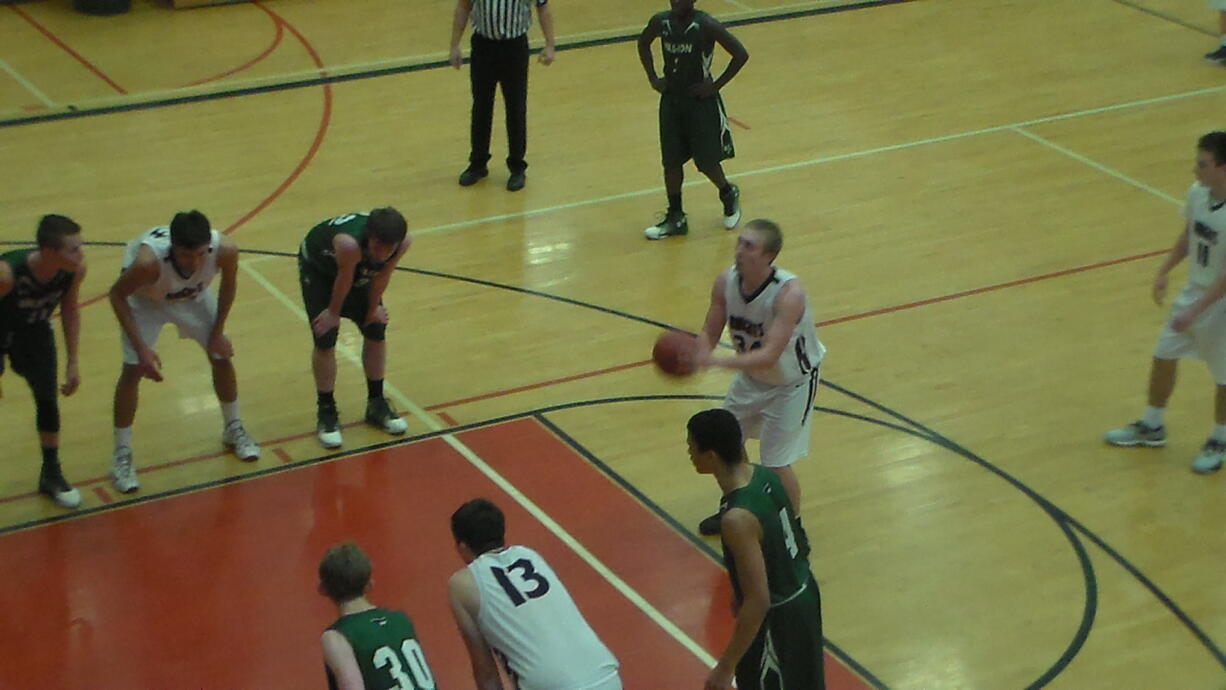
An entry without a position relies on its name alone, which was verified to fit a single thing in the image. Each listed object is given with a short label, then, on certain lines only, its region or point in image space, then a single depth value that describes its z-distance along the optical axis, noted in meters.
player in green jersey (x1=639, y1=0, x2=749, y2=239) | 21.34
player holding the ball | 13.61
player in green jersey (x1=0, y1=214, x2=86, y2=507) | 14.37
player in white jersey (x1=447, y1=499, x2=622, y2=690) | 10.41
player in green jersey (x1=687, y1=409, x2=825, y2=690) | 10.46
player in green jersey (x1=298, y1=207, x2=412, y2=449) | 15.55
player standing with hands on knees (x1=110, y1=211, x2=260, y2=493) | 14.91
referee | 22.64
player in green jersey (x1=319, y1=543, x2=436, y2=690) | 10.05
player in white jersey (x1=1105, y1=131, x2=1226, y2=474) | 15.81
